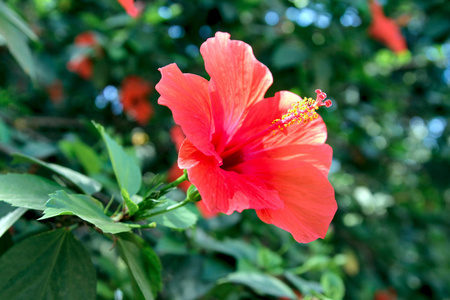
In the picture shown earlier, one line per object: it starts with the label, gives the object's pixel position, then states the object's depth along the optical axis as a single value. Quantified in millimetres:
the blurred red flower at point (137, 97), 928
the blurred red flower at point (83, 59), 797
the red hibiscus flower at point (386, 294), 1120
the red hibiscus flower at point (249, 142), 314
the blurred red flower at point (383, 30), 890
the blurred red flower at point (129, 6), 374
